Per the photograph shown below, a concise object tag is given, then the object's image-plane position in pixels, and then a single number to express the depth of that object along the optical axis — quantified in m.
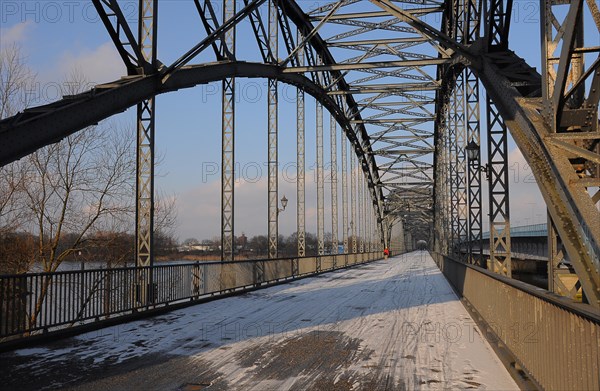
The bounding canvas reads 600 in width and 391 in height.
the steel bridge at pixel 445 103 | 6.78
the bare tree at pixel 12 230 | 17.70
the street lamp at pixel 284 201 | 26.34
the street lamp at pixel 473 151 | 17.83
